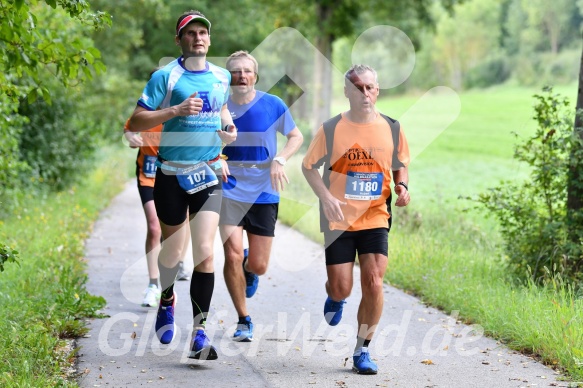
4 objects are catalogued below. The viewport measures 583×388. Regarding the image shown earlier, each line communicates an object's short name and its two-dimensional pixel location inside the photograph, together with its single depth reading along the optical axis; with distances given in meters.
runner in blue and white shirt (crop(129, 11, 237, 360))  11.96
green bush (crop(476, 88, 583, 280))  16.36
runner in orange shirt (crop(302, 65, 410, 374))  12.22
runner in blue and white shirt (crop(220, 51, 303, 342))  13.87
